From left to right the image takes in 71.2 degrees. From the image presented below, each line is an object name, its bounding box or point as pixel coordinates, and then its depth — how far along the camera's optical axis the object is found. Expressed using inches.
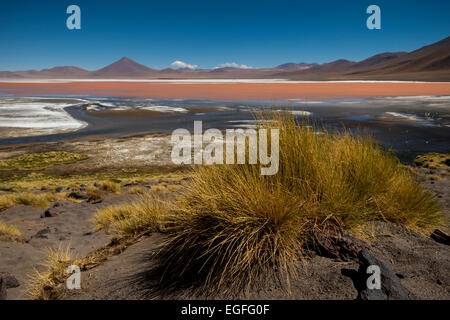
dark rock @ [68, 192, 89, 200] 370.4
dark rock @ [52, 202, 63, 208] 315.6
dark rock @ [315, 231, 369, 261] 111.4
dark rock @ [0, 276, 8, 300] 123.6
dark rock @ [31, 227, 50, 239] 219.9
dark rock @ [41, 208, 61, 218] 278.4
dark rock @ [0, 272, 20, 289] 142.0
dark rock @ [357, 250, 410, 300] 91.0
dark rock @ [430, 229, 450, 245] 131.9
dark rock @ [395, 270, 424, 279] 104.4
